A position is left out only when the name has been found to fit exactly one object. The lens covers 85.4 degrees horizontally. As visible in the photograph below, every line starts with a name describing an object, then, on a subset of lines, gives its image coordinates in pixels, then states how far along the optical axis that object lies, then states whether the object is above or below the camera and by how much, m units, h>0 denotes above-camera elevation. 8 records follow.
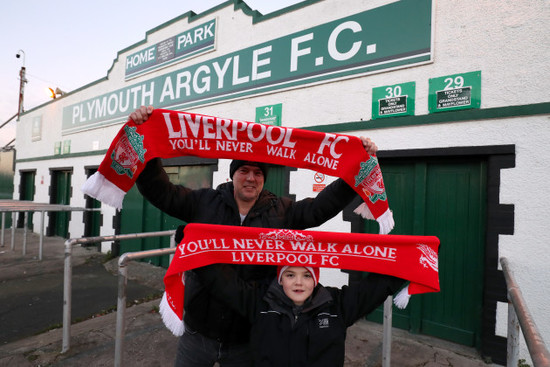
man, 1.63 -0.16
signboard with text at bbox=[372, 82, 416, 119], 3.78 +1.21
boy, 1.47 -0.62
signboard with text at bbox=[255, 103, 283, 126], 5.00 +1.26
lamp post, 14.89 +5.03
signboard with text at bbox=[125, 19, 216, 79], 6.19 +3.08
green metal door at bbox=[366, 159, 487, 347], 3.50 -0.45
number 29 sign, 3.37 +1.20
